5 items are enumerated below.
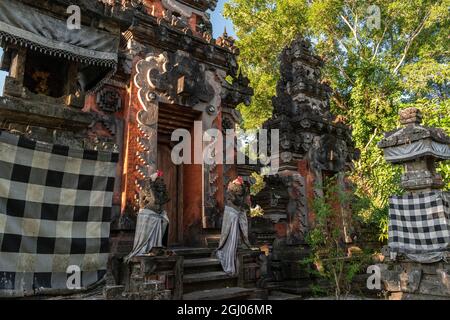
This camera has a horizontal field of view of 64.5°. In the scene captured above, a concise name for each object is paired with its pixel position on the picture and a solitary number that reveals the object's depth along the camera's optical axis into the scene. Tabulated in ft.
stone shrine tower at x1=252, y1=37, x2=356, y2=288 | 32.60
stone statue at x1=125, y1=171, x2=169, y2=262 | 21.43
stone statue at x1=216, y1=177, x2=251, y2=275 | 25.29
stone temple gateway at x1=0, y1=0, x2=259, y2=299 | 12.72
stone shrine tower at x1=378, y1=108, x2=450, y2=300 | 22.89
